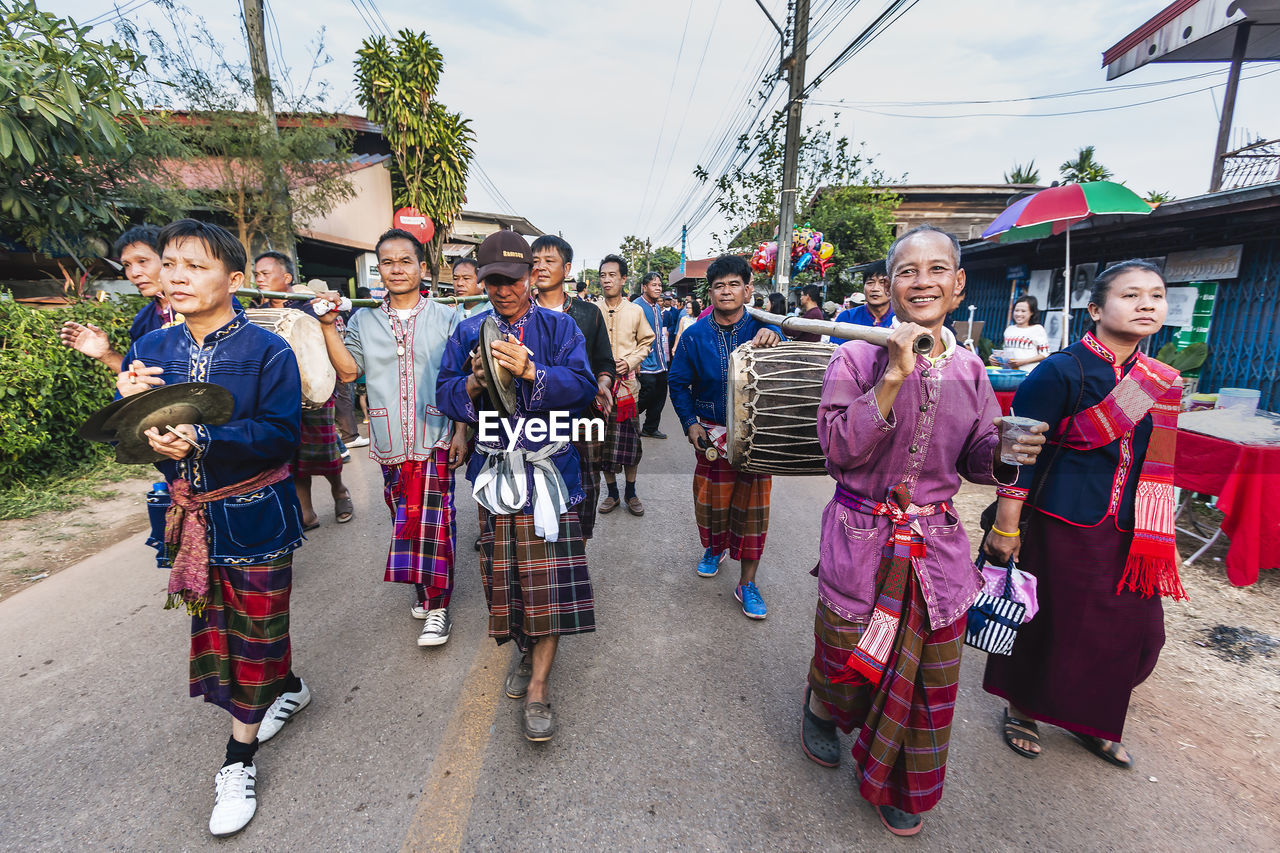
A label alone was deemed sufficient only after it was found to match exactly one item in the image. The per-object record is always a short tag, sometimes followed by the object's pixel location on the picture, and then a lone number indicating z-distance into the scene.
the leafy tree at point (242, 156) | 8.20
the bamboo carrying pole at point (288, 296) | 2.90
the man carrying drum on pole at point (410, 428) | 3.11
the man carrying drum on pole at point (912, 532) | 1.87
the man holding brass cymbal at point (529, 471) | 2.41
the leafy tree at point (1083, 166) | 15.00
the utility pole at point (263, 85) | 8.32
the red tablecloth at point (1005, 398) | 6.00
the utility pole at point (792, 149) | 10.97
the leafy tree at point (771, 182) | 13.23
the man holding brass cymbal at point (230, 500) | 1.97
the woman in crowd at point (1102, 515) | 2.10
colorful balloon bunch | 12.24
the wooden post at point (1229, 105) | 2.22
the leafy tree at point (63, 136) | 4.45
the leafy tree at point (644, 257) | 52.67
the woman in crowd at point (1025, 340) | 6.12
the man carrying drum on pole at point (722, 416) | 3.47
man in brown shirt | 4.89
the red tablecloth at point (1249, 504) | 3.54
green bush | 4.82
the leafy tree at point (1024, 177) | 19.16
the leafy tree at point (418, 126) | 13.22
